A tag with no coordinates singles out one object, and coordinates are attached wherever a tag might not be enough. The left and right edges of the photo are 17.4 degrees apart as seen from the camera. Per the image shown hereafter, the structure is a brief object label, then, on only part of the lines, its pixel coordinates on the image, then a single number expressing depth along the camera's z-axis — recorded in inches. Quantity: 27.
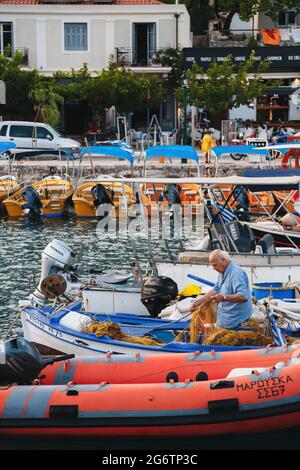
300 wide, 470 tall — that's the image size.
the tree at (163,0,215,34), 2085.9
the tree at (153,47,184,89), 1771.7
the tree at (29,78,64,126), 1648.6
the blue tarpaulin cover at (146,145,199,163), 1205.1
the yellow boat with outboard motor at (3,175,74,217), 1235.2
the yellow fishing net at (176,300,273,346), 483.8
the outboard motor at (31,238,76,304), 666.8
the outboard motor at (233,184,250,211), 1042.8
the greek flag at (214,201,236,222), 756.2
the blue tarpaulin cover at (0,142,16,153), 1314.0
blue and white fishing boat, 495.8
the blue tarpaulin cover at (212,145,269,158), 1284.1
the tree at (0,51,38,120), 1657.2
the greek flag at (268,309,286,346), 492.7
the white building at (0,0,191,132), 1797.5
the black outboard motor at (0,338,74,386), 433.1
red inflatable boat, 410.3
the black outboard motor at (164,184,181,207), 1135.0
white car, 1531.7
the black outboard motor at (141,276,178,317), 570.3
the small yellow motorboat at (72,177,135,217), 1213.7
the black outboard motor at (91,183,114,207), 1212.5
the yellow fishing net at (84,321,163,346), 508.7
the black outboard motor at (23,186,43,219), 1212.5
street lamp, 1519.9
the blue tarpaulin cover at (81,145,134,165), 1245.7
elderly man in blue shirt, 464.1
